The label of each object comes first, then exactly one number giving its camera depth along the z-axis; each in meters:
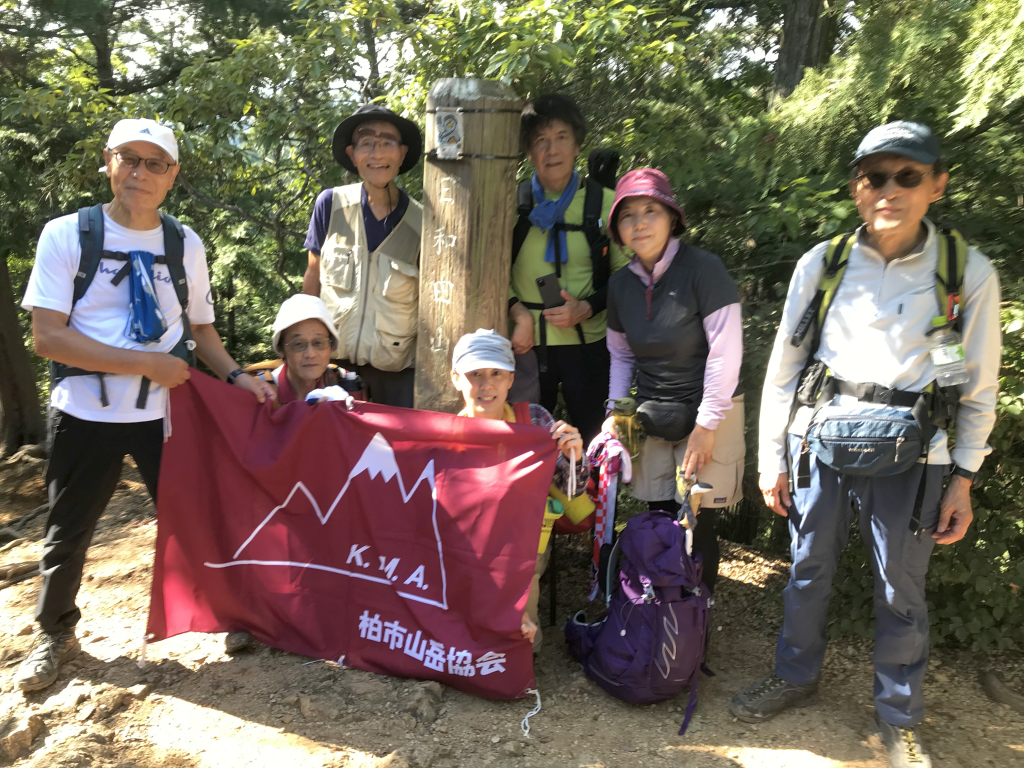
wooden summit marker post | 3.51
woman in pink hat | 3.32
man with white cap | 3.23
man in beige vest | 3.88
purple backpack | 3.33
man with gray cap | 2.80
